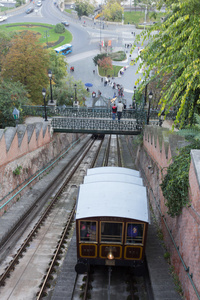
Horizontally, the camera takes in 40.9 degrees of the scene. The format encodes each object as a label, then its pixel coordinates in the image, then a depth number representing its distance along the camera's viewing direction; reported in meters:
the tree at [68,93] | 29.98
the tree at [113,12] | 82.12
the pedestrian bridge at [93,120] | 17.48
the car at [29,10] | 91.86
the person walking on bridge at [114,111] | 18.04
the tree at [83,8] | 85.62
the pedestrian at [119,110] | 17.47
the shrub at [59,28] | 73.31
